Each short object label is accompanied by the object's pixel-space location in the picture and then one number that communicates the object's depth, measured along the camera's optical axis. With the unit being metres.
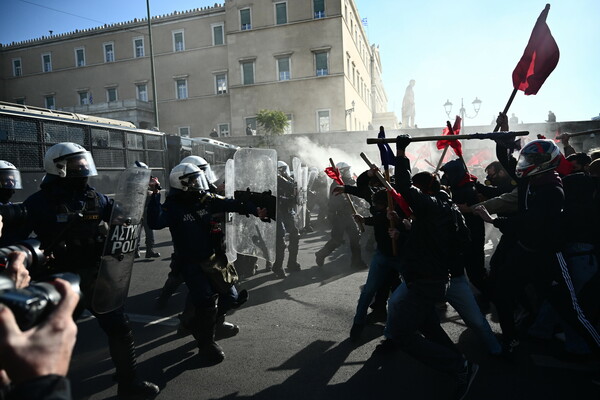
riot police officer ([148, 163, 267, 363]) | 3.26
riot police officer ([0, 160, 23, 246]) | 3.59
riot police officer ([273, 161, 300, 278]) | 6.37
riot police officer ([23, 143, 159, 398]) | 2.61
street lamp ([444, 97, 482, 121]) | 16.56
